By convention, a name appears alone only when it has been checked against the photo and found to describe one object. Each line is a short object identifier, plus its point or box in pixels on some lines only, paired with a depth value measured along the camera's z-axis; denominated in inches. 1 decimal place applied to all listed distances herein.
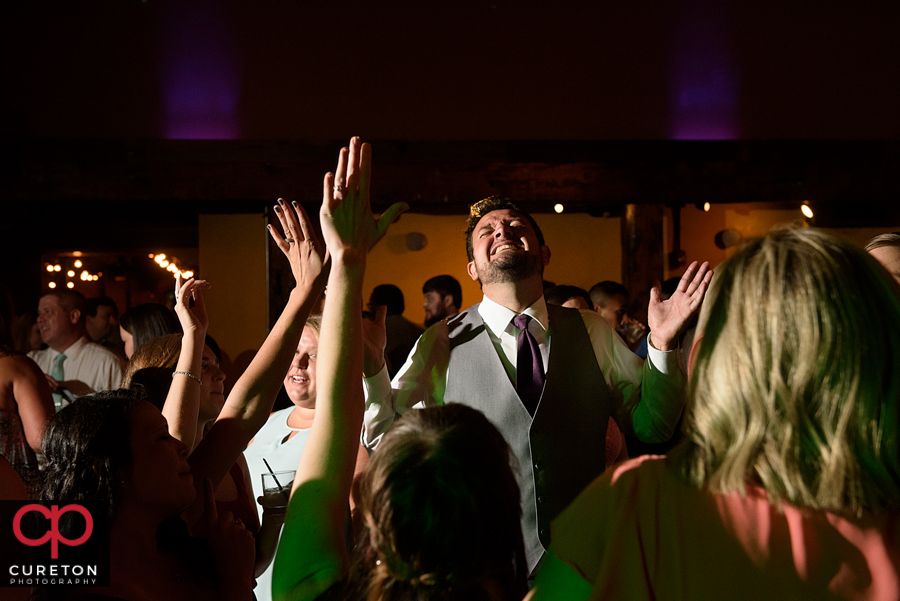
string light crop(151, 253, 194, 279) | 291.6
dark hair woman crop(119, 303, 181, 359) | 95.4
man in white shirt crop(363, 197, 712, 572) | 62.1
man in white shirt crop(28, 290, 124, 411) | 122.4
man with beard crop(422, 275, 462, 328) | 170.1
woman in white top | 66.5
